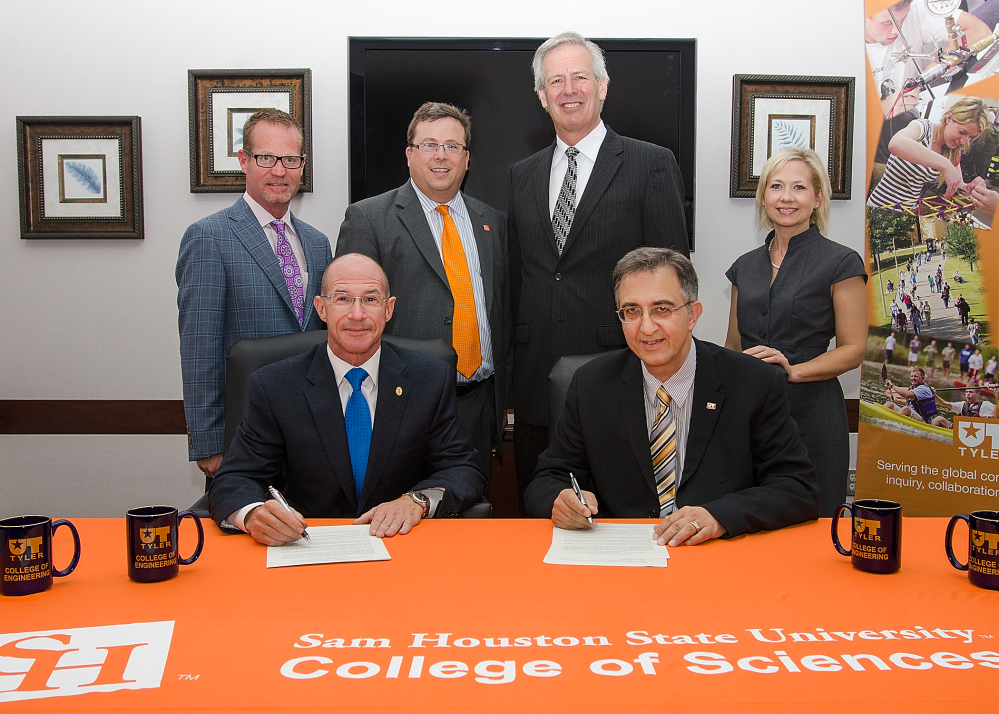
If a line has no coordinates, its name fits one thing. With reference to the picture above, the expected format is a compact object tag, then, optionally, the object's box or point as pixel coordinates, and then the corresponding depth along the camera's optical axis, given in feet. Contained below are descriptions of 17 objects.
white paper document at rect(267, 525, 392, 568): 4.70
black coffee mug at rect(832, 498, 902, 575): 4.42
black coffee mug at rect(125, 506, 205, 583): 4.31
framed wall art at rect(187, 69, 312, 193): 11.59
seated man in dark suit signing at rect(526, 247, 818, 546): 6.10
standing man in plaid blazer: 8.05
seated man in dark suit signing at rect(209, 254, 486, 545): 6.40
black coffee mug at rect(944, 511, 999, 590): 4.17
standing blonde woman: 8.16
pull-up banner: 9.42
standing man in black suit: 8.59
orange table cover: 3.11
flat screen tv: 11.43
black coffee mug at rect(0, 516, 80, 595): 4.15
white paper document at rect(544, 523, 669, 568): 4.64
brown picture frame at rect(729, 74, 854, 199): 11.71
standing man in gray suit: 8.79
